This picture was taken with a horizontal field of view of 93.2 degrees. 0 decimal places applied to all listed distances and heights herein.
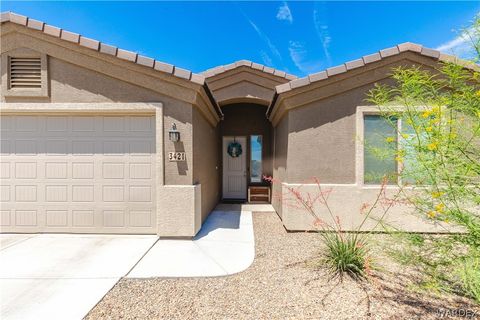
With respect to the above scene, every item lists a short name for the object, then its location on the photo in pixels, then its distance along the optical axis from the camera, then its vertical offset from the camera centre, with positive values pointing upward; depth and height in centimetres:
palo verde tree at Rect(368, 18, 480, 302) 259 -11
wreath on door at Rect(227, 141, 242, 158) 1029 +45
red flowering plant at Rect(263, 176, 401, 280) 564 -114
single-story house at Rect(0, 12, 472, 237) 520 +59
